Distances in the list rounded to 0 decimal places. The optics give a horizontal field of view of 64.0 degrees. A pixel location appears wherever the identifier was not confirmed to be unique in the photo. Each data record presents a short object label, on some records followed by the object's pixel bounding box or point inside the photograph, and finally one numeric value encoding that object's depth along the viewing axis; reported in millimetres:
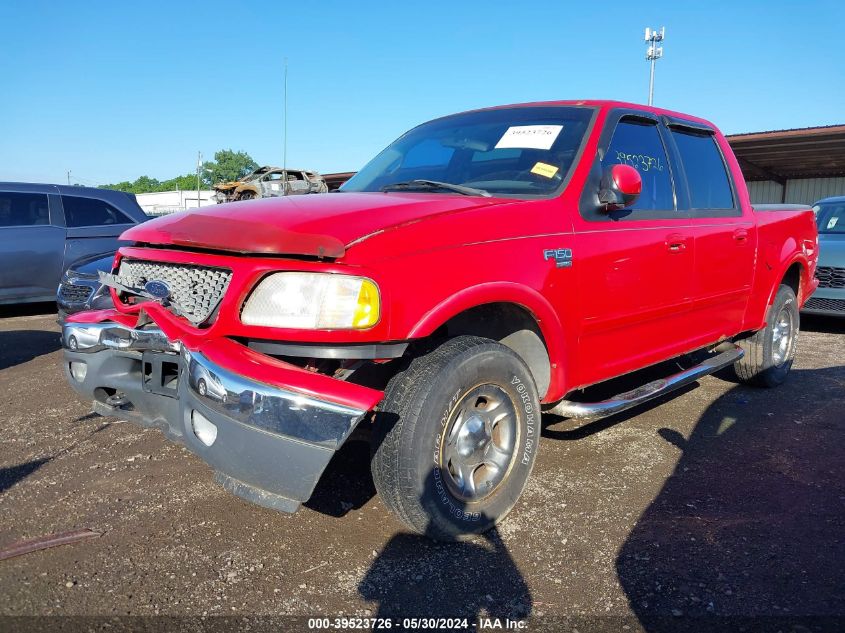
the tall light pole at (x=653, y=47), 37812
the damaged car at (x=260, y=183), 20000
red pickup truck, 2271
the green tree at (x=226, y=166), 83062
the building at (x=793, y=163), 17641
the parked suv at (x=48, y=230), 7742
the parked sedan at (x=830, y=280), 7496
